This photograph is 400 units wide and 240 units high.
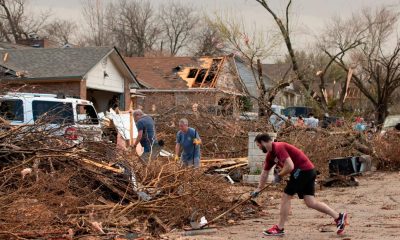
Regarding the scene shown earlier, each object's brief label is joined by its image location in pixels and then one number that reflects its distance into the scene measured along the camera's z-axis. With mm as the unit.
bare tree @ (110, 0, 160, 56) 60500
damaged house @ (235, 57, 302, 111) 40106
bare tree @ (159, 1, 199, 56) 63062
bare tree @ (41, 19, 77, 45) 61688
